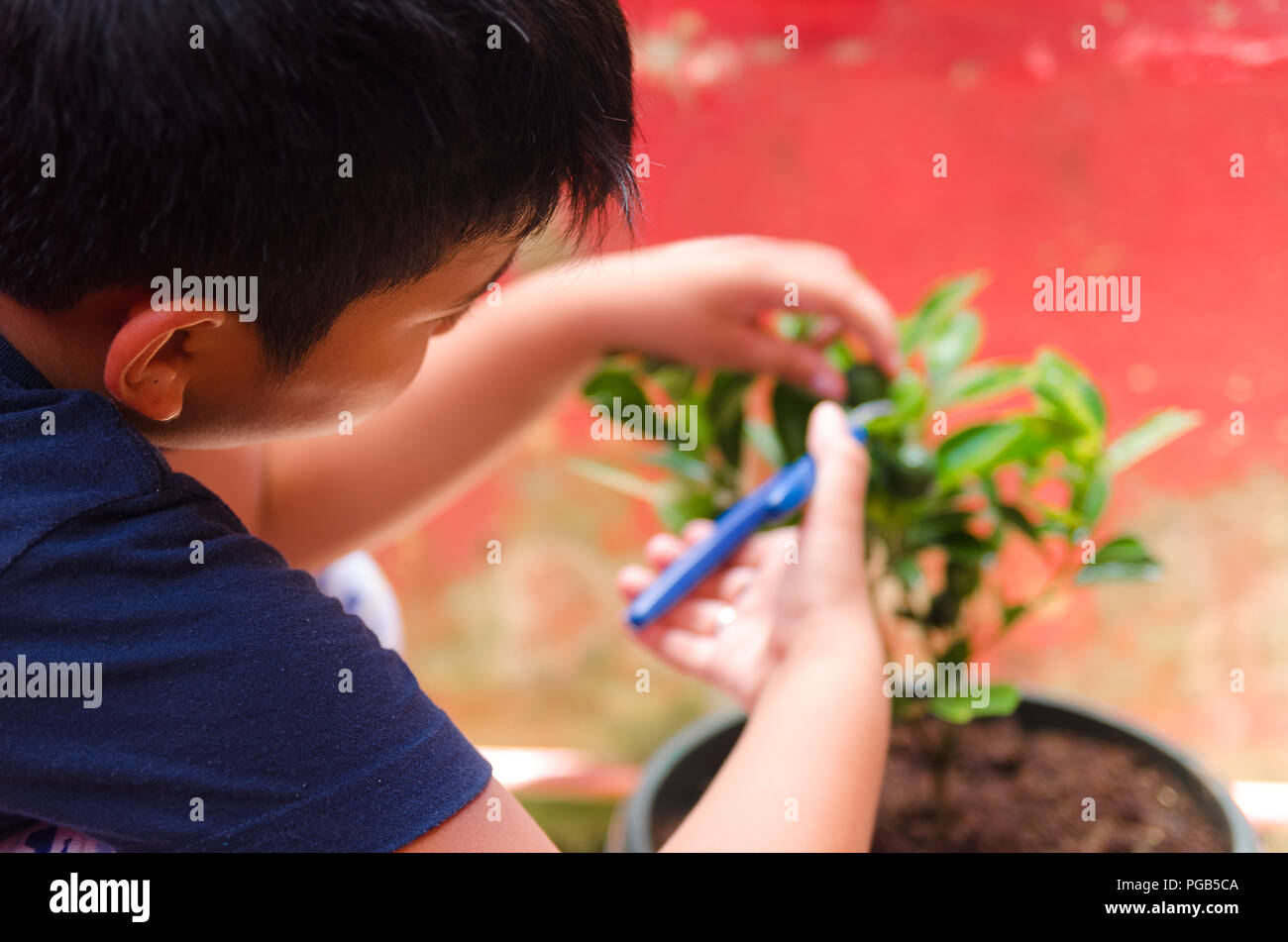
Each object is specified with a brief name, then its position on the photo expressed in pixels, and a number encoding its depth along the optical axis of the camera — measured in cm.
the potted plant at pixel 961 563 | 64
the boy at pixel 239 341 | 31
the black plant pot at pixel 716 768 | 64
